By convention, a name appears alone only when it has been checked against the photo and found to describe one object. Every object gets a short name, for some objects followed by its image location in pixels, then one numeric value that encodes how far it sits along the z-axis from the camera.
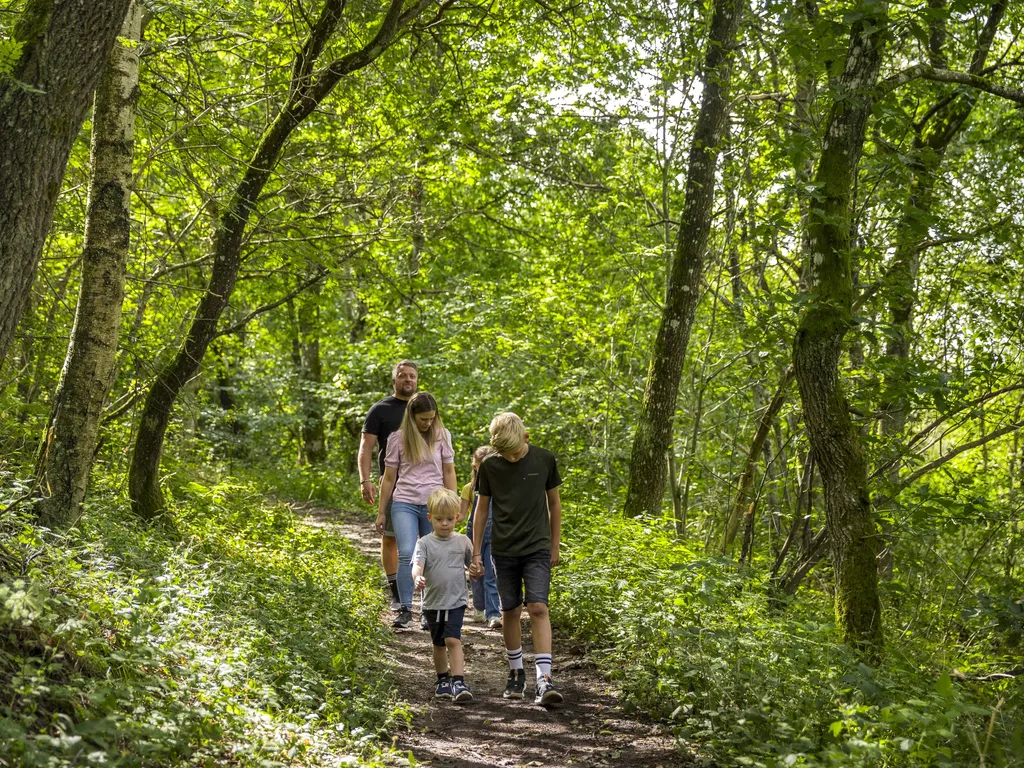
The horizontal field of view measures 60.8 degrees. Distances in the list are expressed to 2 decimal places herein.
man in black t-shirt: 8.69
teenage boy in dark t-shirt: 6.32
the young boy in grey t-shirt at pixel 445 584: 6.43
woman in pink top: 8.20
